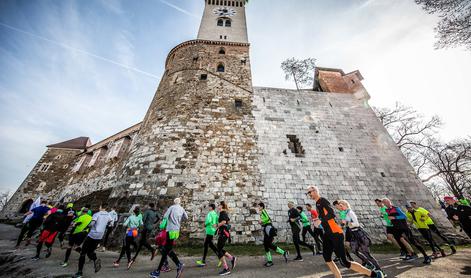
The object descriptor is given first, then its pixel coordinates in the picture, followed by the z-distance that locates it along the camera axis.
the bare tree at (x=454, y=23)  6.49
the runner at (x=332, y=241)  3.08
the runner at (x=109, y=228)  6.92
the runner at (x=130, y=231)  5.03
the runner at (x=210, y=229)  4.88
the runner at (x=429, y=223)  5.48
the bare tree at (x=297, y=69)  20.53
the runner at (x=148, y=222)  5.36
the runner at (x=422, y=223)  5.43
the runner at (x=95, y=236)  4.33
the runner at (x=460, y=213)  5.83
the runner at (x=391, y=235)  5.15
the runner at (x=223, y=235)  4.29
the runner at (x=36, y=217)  6.55
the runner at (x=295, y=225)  5.28
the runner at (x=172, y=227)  4.04
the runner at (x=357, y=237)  3.66
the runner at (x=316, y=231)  5.45
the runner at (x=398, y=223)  5.17
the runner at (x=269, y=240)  4.80
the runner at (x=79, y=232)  4.61
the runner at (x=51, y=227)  5.51
